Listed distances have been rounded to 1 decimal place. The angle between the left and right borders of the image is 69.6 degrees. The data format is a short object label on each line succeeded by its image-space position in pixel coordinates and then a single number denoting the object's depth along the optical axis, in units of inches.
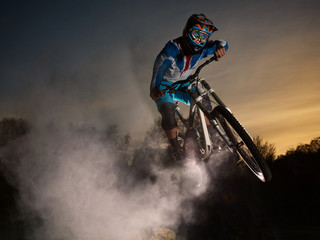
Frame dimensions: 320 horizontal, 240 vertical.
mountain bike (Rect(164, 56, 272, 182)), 149.9
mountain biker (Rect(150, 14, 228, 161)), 183.6
